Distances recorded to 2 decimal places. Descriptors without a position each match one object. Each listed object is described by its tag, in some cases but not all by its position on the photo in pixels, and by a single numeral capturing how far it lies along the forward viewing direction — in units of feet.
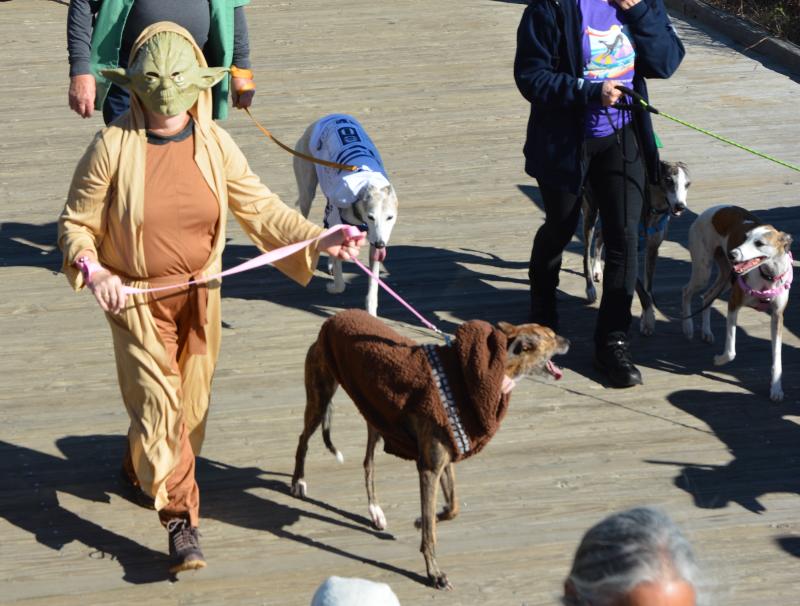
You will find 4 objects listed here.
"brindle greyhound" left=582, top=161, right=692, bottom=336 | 44.75
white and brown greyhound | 40.88
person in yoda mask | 29.89
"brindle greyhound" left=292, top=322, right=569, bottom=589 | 30.73
